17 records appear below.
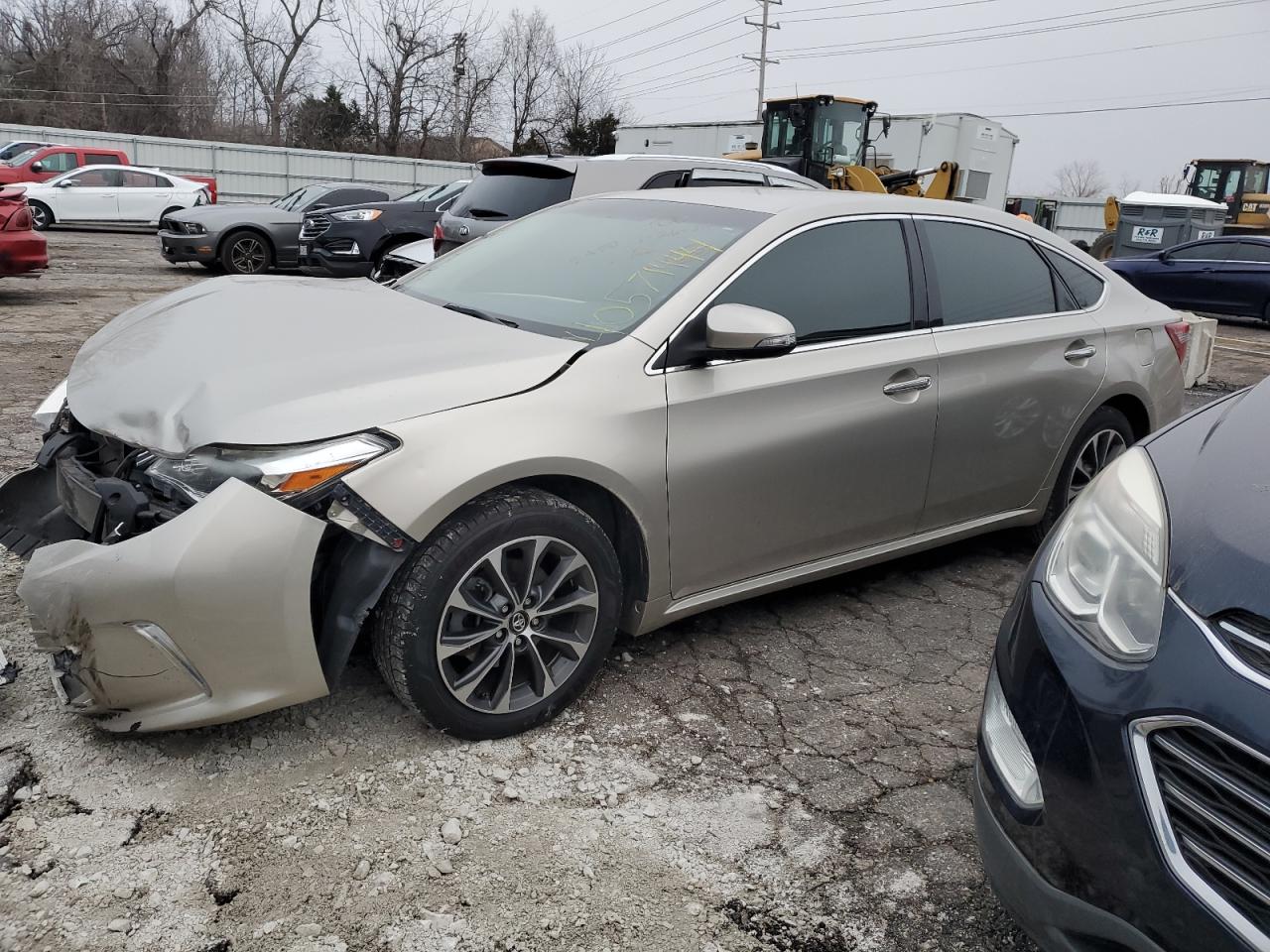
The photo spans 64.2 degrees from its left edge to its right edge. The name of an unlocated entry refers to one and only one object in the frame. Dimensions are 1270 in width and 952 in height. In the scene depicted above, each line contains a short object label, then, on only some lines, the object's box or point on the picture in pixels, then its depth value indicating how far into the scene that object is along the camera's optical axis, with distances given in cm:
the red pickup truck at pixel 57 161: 2069
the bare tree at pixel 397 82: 4456
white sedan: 1920
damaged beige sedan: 238
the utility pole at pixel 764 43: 4916
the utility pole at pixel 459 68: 4597
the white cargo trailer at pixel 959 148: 2166
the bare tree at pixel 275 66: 4334
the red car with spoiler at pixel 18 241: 931
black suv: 1211
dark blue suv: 147
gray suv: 771
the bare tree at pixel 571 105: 4972
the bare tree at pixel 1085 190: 6913
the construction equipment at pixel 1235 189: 2239
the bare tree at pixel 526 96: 4950
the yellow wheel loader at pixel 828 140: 1609
